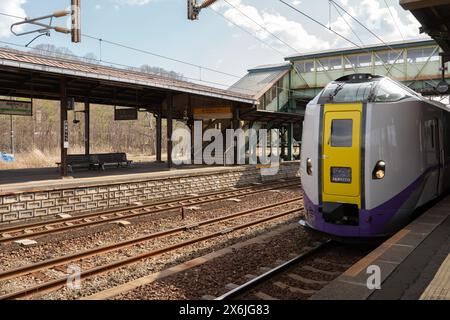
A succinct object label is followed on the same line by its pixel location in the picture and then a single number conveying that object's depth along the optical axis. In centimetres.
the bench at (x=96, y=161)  1762
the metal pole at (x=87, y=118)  1816
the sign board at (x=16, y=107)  1405
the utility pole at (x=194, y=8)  965
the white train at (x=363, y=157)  652
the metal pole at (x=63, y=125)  1352
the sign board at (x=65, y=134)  1379
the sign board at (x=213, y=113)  2099
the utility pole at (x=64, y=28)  947
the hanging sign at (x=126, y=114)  1973
